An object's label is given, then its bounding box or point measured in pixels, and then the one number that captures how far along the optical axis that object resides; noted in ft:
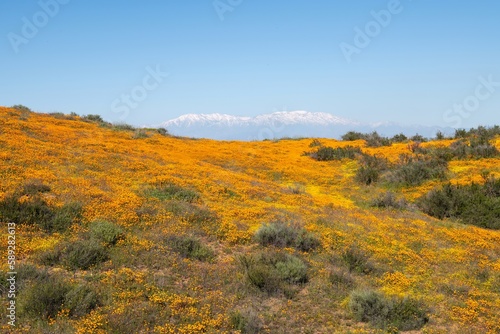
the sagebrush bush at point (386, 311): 30.14
